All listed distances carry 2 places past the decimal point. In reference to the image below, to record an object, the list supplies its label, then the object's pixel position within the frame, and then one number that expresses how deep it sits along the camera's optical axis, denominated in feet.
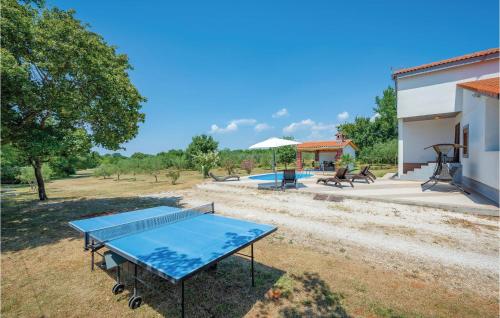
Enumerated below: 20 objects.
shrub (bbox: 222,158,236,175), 81.84
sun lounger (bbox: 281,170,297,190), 42.98
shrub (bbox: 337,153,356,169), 69.77
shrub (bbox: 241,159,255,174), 85.81
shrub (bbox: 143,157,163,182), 94.07
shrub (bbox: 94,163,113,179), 103.30
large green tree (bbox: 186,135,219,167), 103.76
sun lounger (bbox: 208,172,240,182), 59.21
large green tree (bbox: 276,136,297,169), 110.08
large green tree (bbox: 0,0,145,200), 19.30
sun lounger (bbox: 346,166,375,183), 45.74
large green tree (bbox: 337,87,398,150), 120.26
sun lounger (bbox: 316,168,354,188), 42.67
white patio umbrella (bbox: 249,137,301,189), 41.21
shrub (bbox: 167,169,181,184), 60.75
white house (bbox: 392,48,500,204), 27.04
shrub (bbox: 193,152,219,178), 74.02
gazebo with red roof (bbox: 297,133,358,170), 84.23
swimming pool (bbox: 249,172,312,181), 68.28
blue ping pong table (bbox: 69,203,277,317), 8.16
